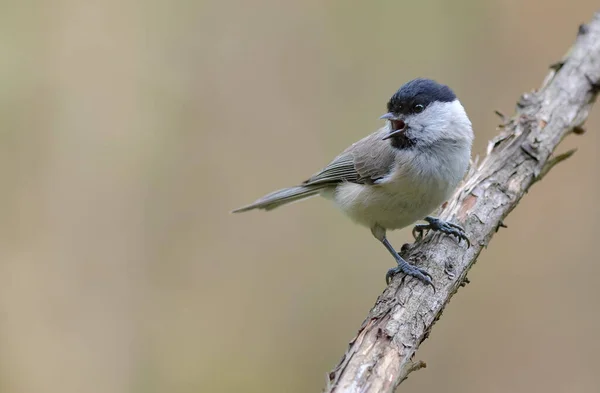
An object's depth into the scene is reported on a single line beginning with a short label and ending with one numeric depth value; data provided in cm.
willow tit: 610
